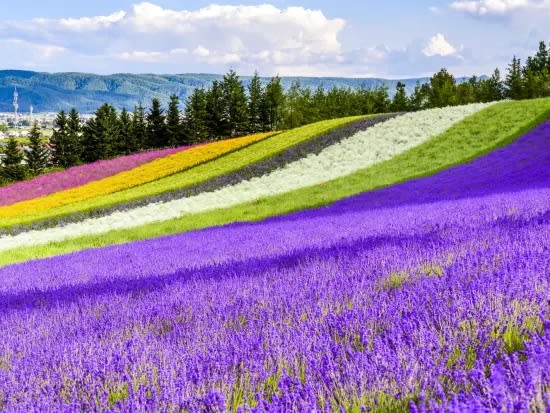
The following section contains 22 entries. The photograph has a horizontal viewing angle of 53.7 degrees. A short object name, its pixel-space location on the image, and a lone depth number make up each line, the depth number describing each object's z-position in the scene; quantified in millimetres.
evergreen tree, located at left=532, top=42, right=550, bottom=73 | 107250
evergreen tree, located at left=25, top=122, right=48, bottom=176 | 69250
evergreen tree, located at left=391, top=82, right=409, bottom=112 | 87750
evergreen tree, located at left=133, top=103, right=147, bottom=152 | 74188
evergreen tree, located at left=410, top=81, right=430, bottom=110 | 92688
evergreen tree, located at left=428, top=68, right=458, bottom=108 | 87381
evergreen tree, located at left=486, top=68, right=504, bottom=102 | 101938
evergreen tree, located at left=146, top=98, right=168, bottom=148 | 73250
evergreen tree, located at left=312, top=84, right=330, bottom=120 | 90938
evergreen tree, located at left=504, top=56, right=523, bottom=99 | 93500
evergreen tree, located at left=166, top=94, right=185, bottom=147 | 73500
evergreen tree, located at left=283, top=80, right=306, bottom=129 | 88662
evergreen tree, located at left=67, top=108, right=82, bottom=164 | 70375
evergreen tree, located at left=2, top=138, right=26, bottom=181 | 66344
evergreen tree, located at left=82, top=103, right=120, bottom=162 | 69562
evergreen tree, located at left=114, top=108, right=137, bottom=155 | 73125
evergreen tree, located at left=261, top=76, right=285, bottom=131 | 81125
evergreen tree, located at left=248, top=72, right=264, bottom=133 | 80456
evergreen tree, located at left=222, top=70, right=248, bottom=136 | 74250
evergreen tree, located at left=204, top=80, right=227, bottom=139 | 75188
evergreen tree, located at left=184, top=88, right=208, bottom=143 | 72562
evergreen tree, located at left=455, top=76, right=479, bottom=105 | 97688
